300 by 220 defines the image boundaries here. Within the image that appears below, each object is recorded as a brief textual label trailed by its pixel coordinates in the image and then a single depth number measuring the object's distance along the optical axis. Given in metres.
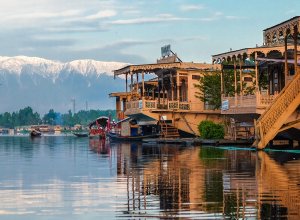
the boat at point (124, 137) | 66.99
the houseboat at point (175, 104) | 65.00
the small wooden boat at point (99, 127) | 95.90
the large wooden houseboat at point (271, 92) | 39.09
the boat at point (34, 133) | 121.34
